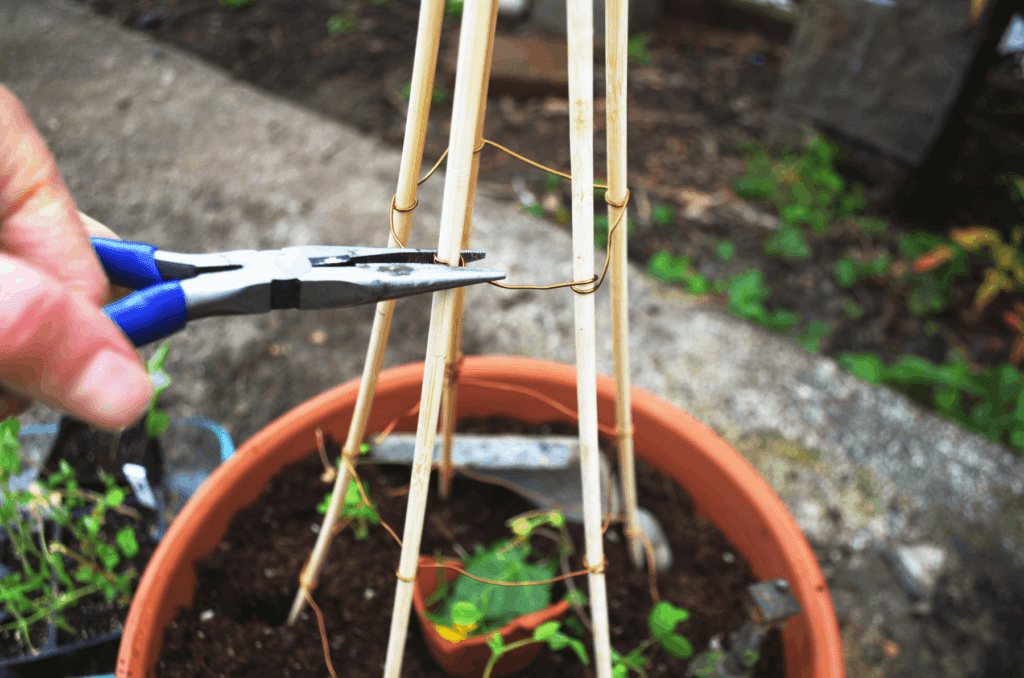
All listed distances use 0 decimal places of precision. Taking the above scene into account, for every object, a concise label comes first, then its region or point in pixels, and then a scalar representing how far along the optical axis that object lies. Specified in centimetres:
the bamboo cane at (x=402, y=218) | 29
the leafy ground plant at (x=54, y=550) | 38
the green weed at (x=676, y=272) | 80
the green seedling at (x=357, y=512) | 38
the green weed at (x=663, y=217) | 92
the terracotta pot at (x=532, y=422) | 36
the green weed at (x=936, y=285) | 83
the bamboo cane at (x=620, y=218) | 28
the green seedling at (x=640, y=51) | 125
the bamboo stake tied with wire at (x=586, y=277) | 26
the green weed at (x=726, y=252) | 87
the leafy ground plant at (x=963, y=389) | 66
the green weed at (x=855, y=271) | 84
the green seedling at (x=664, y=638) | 38
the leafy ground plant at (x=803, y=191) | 91
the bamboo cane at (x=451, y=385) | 33
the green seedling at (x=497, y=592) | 38
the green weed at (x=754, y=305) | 77
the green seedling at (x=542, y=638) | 35
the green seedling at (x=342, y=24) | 130
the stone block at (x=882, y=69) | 82
